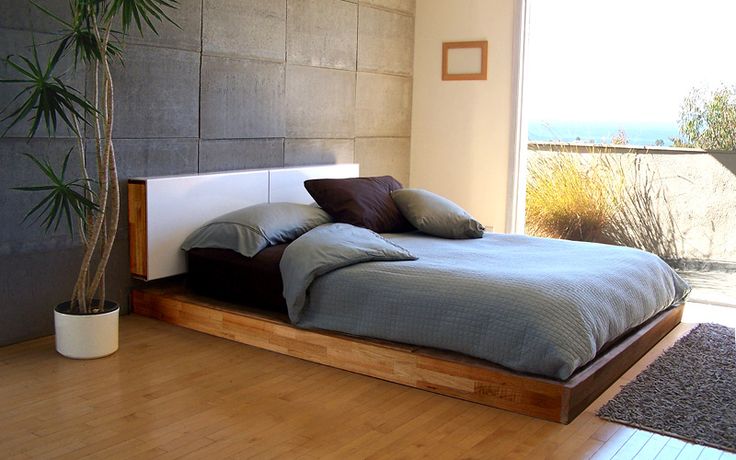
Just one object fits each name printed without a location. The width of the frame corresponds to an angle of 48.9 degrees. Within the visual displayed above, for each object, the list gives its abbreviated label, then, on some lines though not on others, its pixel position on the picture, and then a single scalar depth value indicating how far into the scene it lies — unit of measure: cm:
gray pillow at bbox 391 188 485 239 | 509
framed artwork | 662
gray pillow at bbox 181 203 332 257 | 450
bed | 342
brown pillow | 503
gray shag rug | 328
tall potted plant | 371
